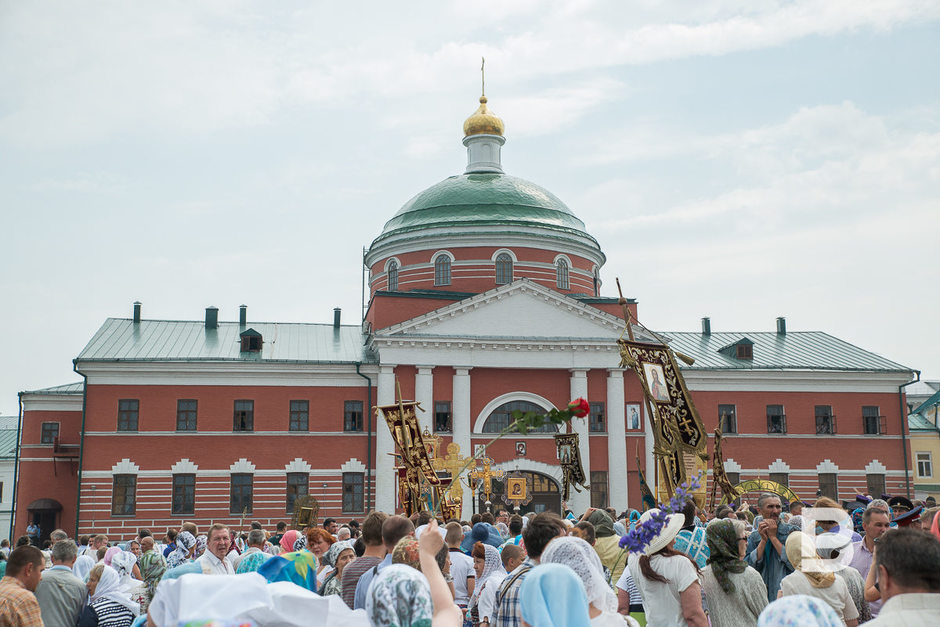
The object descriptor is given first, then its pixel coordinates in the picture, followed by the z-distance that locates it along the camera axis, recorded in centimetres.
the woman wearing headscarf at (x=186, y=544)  1179
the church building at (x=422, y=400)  3412
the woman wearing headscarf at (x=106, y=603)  766
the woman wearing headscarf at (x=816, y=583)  612
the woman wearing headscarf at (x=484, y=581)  746
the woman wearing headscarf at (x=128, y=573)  1009
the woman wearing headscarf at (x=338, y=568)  741
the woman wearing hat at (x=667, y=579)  622
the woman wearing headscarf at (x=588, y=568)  494
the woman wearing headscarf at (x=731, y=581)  651
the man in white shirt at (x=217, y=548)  795
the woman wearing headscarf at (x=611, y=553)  872
